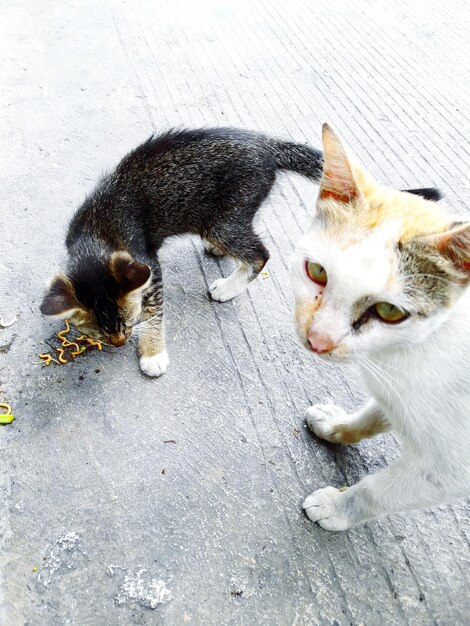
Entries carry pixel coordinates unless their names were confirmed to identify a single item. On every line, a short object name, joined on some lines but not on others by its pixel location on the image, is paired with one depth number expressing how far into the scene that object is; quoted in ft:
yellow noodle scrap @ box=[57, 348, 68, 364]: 1.54
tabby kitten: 1.58
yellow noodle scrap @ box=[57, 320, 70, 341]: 1.59
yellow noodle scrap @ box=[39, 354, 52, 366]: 1.54
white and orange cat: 0.91
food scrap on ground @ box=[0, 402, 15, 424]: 1.40
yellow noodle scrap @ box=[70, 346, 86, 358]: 1.57
